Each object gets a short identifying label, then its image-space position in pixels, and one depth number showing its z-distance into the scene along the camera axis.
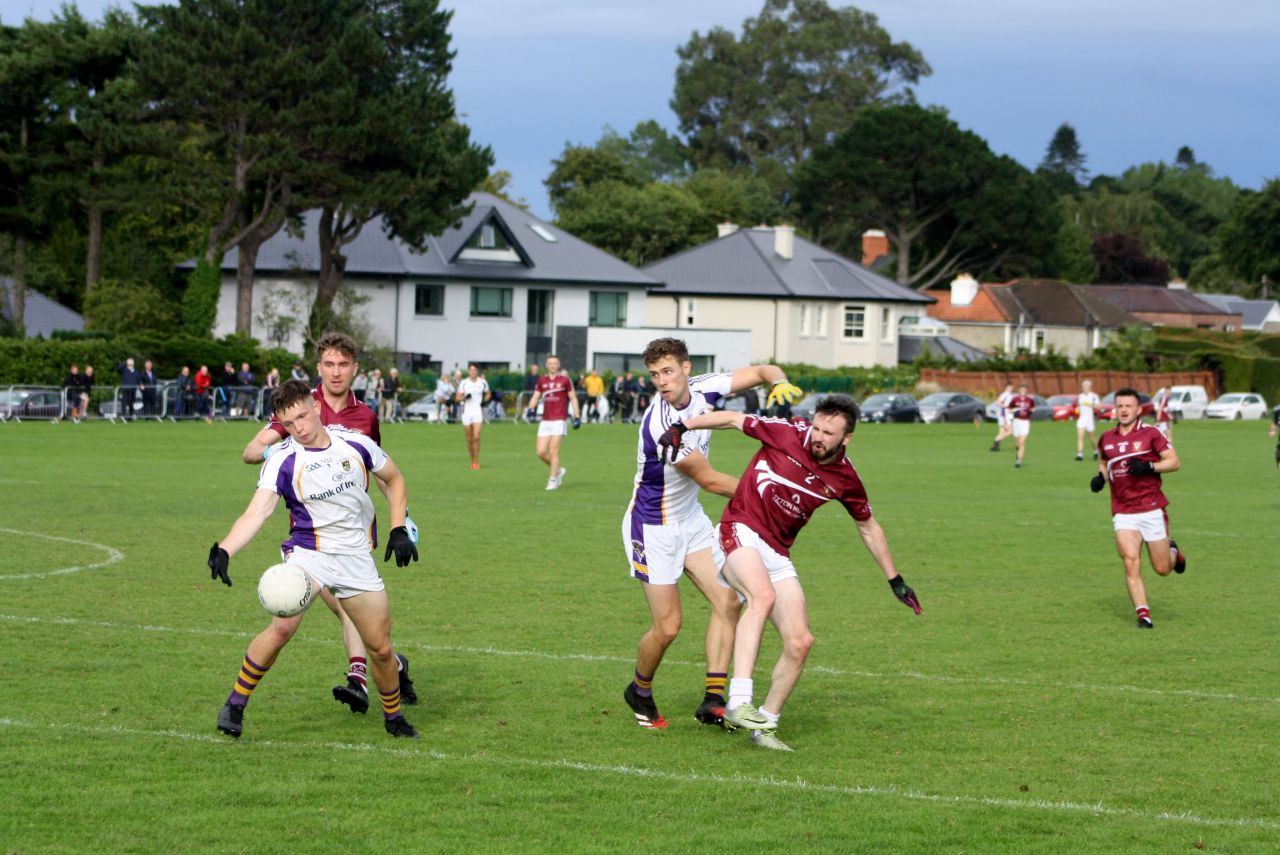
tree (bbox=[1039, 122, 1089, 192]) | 178.88
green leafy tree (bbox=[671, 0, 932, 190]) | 135.00
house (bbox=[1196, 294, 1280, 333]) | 131.25
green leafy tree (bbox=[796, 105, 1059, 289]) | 104.56
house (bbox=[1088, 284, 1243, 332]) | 122.56
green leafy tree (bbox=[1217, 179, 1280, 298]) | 108.69
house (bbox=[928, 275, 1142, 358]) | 102.31
